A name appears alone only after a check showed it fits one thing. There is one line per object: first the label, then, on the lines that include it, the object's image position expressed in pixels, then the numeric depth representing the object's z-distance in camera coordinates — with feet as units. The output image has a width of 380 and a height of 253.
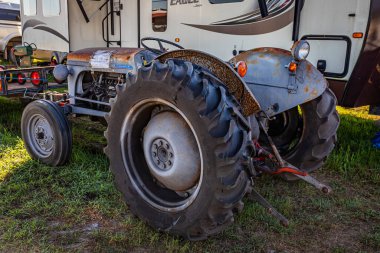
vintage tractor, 6.55
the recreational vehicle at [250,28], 13.01
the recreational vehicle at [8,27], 45.60
